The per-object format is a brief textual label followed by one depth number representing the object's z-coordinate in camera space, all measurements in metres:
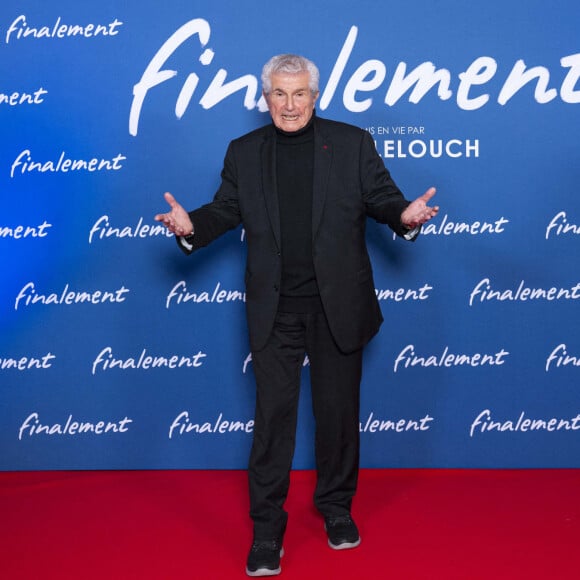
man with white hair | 2.63
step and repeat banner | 3.30
